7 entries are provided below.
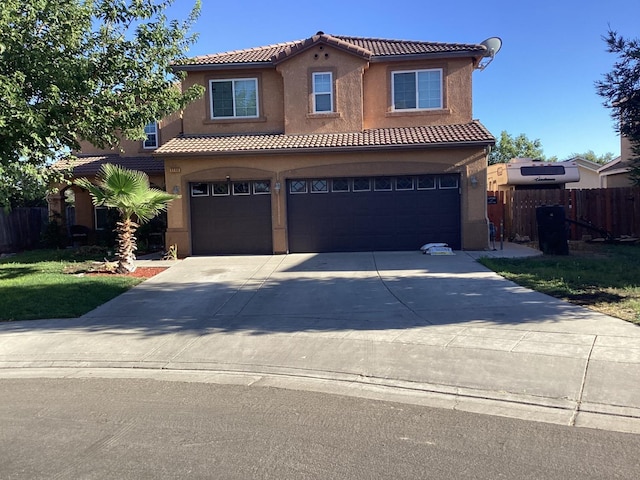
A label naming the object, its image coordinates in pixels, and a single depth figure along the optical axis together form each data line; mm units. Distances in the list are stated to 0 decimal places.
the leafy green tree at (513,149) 47500
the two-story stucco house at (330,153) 16594
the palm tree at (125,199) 14016
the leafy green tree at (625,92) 14047
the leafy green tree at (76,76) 8984
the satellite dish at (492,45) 18266
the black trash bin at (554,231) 15133
